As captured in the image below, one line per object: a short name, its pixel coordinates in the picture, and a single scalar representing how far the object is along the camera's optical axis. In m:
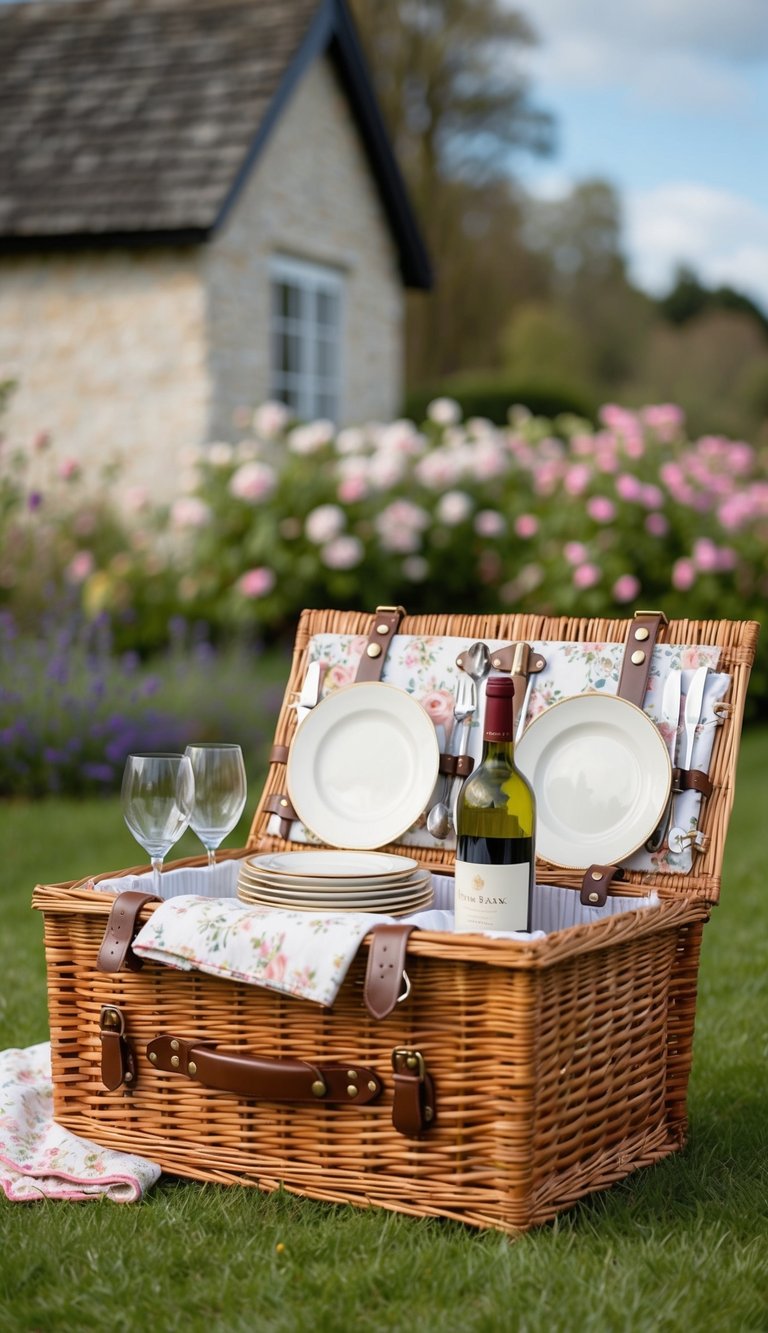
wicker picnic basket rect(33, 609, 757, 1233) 2.09
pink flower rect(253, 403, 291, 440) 8.17
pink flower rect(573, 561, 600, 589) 7.57
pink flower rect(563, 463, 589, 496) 7.76
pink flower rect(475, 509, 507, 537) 8.20
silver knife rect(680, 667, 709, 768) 2.51
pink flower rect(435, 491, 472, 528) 8.07
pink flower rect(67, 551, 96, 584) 7.82
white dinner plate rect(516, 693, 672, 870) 2.52
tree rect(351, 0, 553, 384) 22.61
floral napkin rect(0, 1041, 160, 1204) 2.30
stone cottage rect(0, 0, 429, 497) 9.05
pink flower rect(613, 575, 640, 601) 7.42
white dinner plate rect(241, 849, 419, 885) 2.38
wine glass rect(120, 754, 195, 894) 2.45
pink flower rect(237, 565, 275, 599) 7.75
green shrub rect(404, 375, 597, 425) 15.62
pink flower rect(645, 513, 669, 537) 7.71
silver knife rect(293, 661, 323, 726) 2.87
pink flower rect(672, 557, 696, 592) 7.67
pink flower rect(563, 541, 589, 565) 7.65
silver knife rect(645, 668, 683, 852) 2.50
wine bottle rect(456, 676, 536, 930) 2.23
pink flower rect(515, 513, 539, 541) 8.06
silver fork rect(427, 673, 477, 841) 2.68
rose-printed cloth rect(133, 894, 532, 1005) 2.11
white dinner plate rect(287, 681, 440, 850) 2.76
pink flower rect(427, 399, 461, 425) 8.58
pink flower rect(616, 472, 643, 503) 7.61
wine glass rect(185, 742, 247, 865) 2.55
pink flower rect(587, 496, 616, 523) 7.67
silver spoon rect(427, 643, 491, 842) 2.69
